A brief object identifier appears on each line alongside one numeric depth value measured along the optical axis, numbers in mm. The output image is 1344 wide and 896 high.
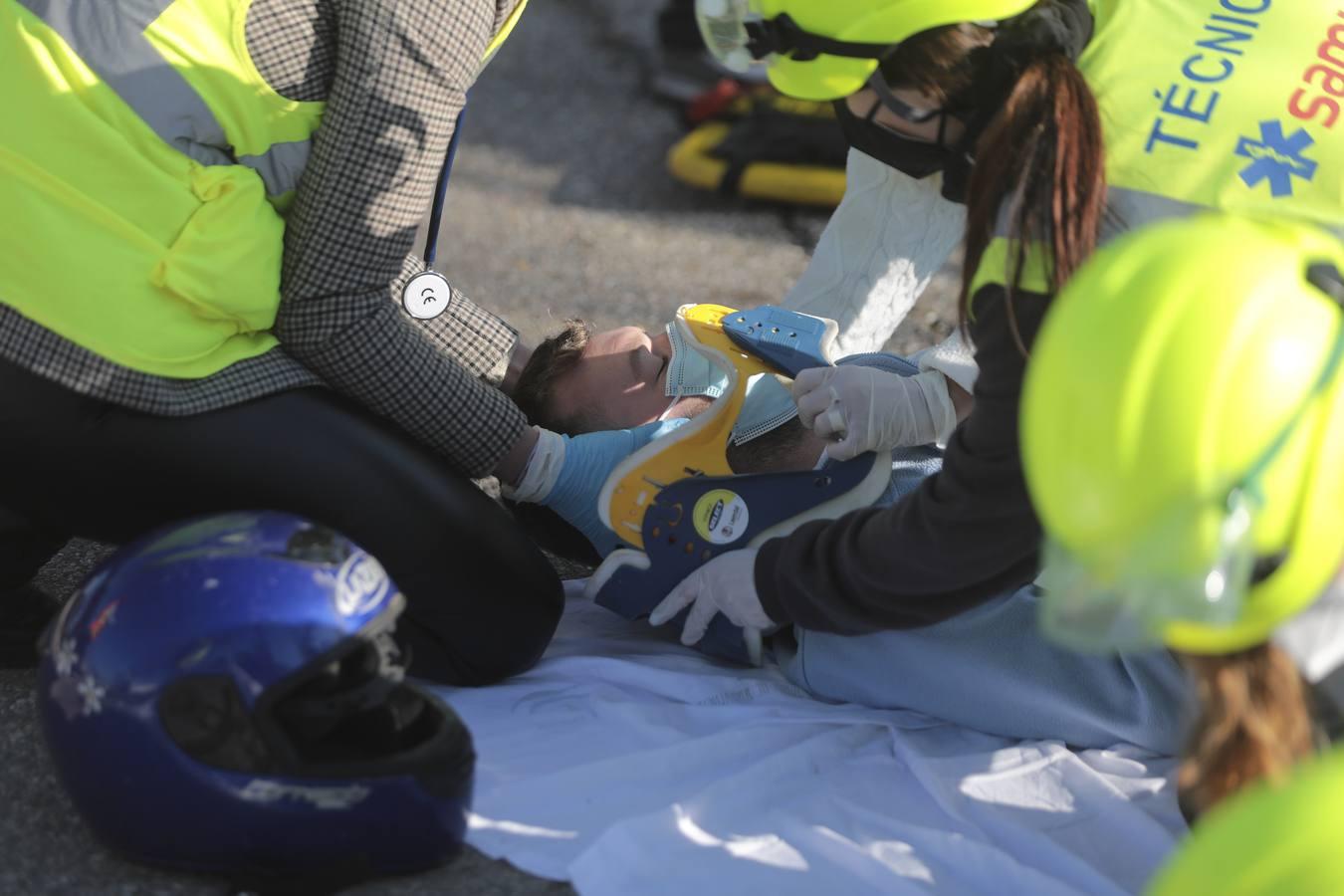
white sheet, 3303
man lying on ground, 3473
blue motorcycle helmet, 3215
